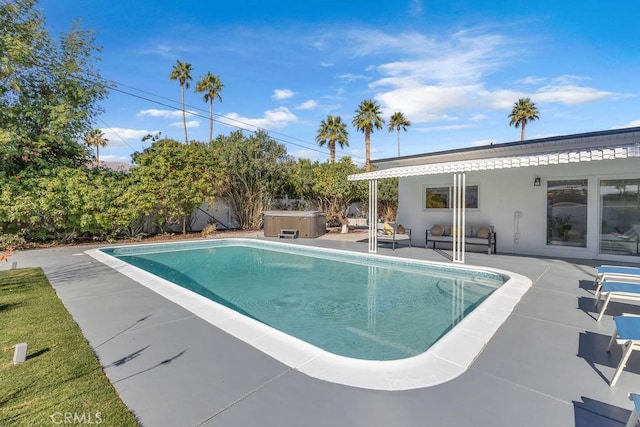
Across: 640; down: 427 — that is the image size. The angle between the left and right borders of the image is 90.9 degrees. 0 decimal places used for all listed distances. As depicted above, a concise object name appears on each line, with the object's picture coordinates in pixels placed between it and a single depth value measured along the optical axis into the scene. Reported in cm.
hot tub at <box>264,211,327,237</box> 1653
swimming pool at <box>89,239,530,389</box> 349
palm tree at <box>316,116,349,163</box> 3148
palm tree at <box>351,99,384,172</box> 2877
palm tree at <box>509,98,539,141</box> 3173
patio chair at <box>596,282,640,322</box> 455
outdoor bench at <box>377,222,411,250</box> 1351
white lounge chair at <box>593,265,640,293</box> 562
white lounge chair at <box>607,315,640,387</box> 284
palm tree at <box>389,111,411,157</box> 3522
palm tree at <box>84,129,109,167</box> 1476
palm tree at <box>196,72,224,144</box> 2908
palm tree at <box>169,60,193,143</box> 2842
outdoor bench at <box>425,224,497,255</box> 1075
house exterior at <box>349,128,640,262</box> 898
